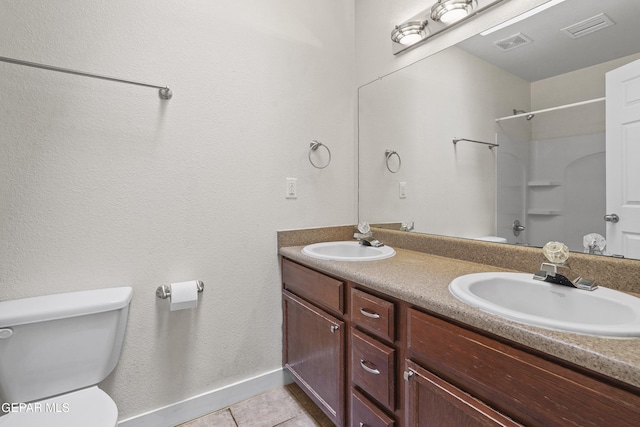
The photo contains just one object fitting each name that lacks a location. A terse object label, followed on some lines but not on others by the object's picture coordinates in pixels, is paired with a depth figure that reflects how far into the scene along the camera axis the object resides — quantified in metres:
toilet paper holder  1.35
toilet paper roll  1.34
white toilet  0.94
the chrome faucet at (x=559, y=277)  0.86
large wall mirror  0.96
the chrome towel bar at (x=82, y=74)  1.06
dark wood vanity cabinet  0.58
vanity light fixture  1.34
